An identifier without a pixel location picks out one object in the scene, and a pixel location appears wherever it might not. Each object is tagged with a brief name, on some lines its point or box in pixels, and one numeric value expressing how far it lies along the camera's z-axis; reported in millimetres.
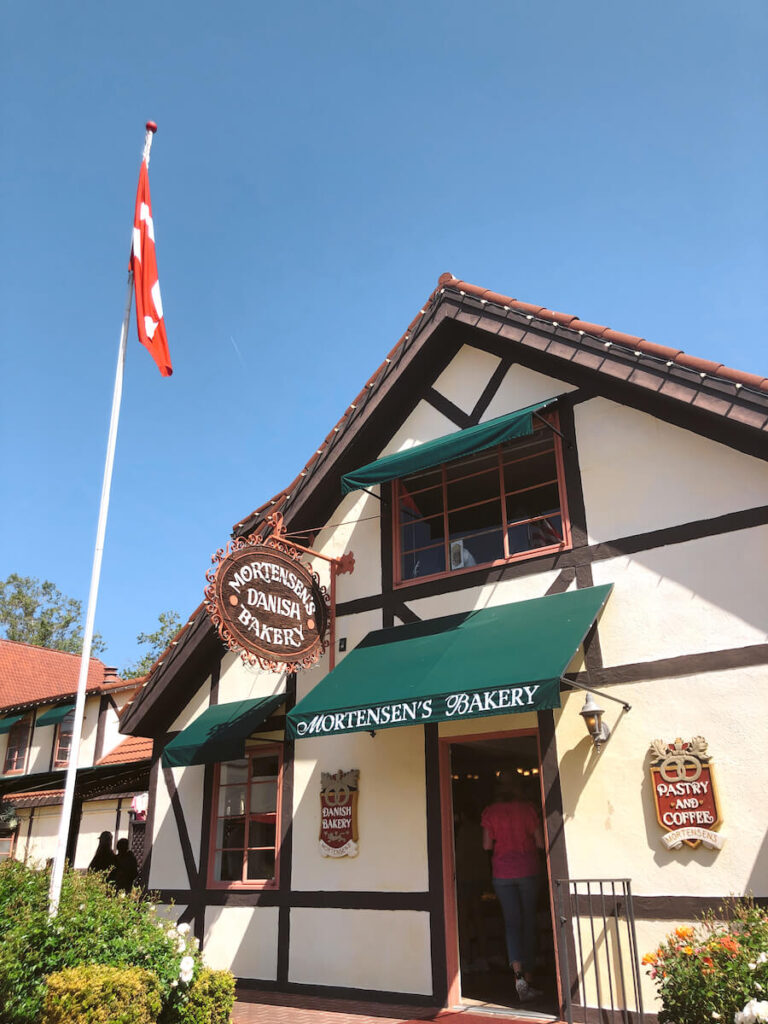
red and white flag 8633
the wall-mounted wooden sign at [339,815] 8797
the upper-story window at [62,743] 28156
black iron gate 6504
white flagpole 6484
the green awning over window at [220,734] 9326
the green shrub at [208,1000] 6059
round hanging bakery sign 7852
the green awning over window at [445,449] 8234
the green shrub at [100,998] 5266
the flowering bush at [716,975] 4594
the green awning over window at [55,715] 26523
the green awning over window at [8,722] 27391
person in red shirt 8047
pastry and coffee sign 6555
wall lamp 7176
